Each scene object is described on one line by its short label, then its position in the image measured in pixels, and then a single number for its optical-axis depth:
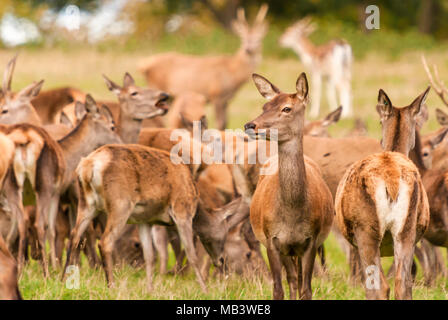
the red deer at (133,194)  14.55
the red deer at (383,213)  11.57
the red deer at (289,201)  12.73
